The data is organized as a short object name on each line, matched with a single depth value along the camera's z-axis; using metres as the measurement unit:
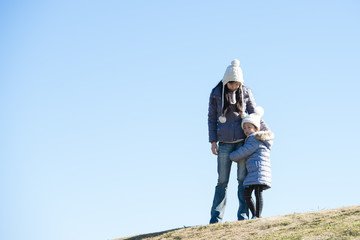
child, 9.88
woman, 10.33
